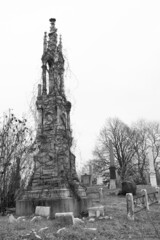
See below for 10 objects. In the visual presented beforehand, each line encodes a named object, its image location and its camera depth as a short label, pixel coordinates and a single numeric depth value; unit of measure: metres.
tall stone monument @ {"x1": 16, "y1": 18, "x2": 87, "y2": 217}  7.65
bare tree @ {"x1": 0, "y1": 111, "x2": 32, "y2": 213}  7.77
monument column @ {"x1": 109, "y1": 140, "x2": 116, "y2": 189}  22.18
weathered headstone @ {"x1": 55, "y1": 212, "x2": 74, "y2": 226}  5.26
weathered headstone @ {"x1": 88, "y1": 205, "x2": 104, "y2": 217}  6.82
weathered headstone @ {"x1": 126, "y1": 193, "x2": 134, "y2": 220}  6.74
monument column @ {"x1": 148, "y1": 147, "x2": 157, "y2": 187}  20.16
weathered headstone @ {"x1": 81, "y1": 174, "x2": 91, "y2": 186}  19.02
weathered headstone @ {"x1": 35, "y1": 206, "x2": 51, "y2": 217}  6.64
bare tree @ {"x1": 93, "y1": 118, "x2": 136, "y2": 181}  30.34
